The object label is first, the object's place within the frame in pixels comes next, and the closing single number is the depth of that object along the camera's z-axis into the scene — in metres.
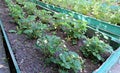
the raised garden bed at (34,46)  1.46
